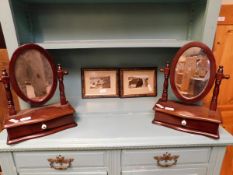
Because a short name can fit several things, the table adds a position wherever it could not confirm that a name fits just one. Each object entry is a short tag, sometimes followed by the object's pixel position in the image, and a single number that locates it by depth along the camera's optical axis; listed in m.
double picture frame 1.29
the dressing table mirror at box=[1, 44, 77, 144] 0.89
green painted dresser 0.91
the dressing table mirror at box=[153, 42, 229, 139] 0.93
